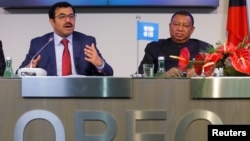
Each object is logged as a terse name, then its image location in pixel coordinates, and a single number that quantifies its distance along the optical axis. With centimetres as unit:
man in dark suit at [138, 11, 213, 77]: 680
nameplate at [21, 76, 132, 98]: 385
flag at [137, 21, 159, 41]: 492
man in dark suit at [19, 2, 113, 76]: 591
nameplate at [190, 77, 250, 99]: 384
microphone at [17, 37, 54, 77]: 428
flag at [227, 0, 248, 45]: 869
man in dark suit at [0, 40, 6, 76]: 622
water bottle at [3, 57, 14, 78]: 429
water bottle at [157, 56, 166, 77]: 473
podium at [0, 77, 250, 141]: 382
